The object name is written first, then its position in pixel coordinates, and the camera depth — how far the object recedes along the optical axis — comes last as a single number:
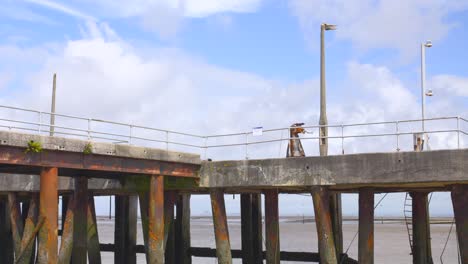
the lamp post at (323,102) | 24.48
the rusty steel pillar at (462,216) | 21.19
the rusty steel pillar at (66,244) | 23.78
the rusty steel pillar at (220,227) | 25.03
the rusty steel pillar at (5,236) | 37.19
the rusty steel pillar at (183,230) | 34.19
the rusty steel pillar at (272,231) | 24.97
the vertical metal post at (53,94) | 40.98
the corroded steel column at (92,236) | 28.73
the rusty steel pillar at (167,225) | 27.12
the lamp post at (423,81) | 30.00
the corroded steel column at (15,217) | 30.08
